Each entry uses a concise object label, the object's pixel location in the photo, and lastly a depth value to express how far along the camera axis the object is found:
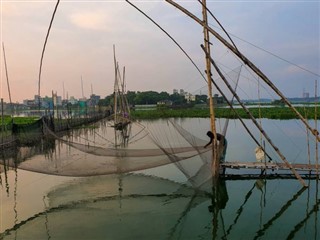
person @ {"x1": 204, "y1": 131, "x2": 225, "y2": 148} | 6.67
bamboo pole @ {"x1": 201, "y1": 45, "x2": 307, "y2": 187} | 6.16
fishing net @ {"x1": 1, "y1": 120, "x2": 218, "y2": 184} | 6.68
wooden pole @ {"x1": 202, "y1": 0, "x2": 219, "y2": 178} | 6.20
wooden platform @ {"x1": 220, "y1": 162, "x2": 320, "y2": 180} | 7.57
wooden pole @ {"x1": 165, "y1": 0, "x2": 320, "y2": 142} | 5.21
